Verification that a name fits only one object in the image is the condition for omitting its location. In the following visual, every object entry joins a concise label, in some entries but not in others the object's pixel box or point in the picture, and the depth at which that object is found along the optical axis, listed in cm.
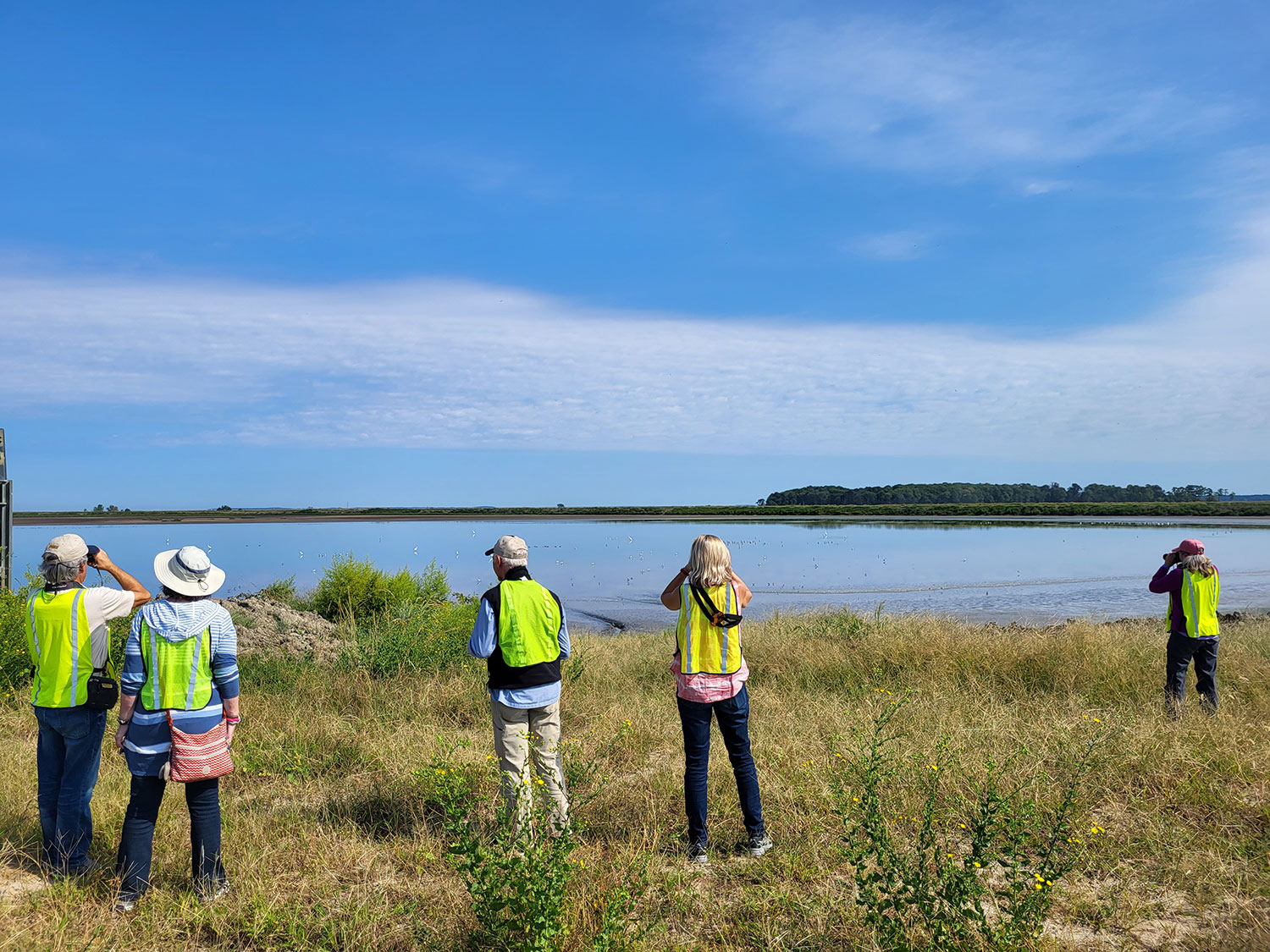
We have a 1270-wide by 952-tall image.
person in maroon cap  790
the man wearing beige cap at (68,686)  469
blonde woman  492
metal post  1225
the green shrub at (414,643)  1006
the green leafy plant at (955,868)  367
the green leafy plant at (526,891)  373
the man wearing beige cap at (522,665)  506
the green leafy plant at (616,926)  371
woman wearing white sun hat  428
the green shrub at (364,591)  1530
